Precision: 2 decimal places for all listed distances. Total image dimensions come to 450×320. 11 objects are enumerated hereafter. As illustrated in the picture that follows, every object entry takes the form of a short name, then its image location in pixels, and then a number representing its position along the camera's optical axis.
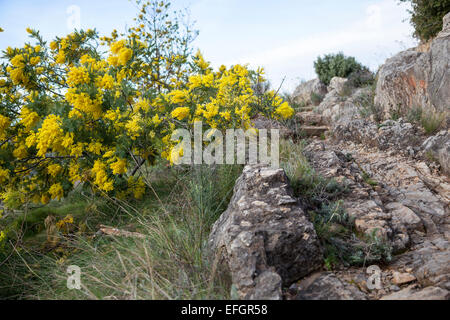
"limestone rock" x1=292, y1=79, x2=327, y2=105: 10.80
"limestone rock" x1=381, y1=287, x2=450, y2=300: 1.65
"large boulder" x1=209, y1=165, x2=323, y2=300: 1.75
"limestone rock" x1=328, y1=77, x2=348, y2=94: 9.52
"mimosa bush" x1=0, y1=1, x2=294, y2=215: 3.26
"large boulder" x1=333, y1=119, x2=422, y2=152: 4.40
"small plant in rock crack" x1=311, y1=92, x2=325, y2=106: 10.15
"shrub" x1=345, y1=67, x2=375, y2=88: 9.21
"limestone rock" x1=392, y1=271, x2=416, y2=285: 1.92
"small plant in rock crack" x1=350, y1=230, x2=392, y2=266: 2.11
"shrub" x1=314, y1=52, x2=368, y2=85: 11.49
